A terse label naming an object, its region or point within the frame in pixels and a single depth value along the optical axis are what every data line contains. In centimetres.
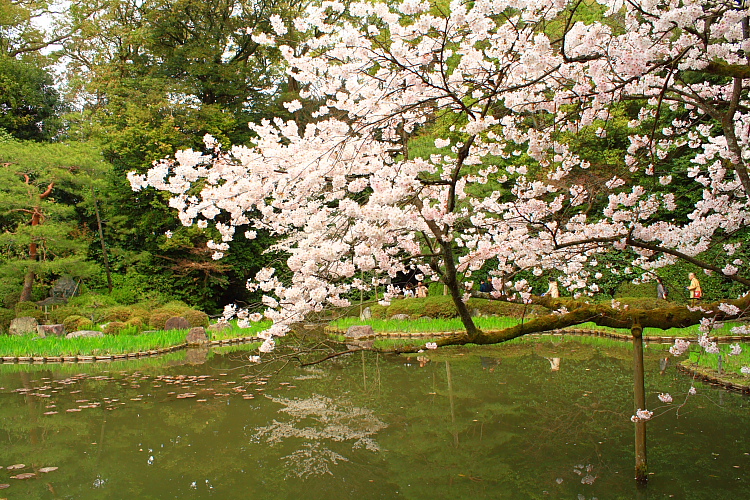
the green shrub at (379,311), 1180
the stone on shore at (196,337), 1006
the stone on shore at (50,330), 986
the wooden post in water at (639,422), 341
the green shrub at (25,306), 1068
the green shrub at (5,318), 1026
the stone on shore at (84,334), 961
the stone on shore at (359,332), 1011
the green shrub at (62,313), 1062
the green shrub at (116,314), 1089
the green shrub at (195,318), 1117
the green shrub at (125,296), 1295
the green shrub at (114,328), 997
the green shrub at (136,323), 1027
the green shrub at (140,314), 1101
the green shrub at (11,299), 1141
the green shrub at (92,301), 1168
